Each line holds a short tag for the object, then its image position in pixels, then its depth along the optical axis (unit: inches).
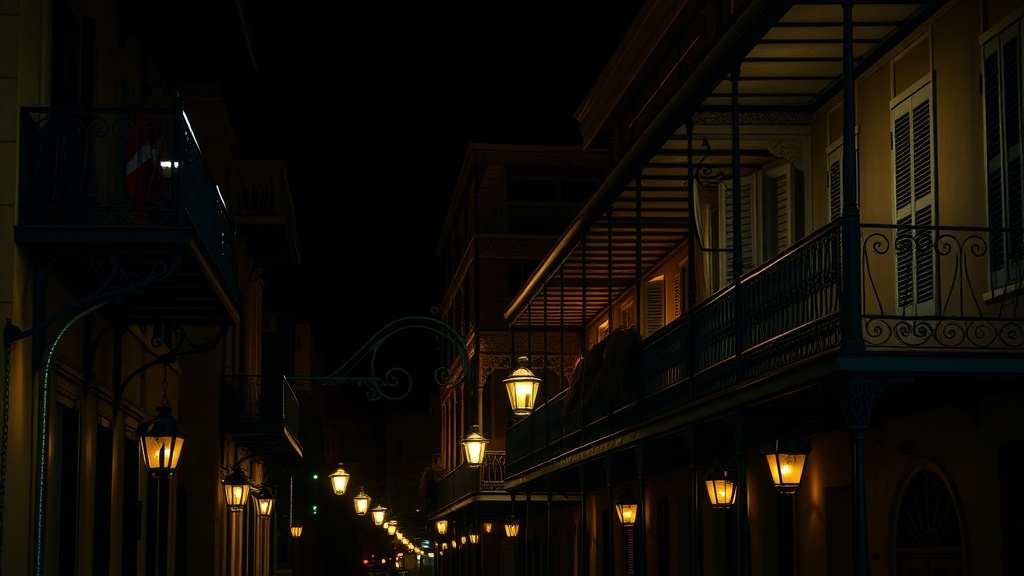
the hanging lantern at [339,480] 1317.1
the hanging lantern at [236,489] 994.7
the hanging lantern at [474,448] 926.4
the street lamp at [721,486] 684.7
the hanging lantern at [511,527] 1409.9
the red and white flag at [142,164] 477.1
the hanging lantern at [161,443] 577.6
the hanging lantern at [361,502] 1676.4
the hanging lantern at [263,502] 1268.8
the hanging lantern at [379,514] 2082.9
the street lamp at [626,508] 878.4
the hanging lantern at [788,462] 569.6
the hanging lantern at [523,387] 823.1
